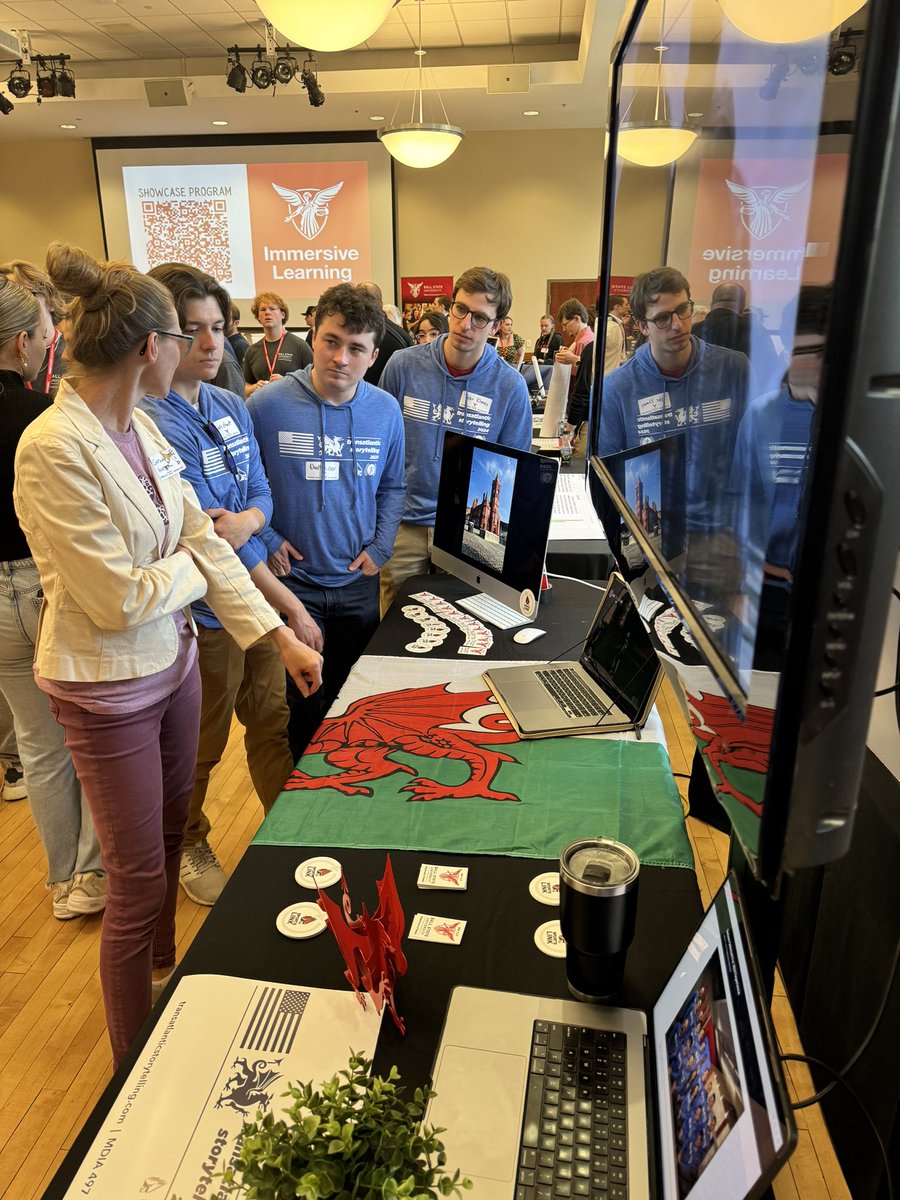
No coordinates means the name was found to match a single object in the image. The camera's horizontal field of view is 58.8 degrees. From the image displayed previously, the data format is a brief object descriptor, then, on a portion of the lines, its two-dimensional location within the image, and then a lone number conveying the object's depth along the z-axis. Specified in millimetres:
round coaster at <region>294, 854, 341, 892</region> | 1123
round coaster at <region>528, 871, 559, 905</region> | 1095
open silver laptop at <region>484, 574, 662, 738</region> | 1502
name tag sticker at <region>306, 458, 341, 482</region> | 2238
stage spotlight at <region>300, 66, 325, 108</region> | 6500
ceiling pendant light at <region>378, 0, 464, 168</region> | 5488
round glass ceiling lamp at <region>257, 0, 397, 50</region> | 3076
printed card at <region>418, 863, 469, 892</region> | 1119
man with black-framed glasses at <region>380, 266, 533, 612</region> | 2674
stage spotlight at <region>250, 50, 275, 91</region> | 6605
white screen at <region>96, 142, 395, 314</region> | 8875
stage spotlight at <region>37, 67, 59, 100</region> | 6719
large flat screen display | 405
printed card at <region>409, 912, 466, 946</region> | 1031
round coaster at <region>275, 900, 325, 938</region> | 1031
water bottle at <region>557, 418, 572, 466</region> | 4089
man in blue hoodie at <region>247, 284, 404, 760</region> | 2178
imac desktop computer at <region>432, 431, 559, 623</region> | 1862
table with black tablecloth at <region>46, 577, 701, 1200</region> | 917
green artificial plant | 548
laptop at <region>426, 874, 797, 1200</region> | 615
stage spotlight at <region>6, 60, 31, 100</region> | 6602
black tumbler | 865
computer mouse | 1935
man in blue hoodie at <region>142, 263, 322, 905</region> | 1879
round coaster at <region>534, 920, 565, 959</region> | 1005
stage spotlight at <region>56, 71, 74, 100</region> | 6738
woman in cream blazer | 1287
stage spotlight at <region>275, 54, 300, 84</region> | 6457
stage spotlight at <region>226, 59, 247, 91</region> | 6559
